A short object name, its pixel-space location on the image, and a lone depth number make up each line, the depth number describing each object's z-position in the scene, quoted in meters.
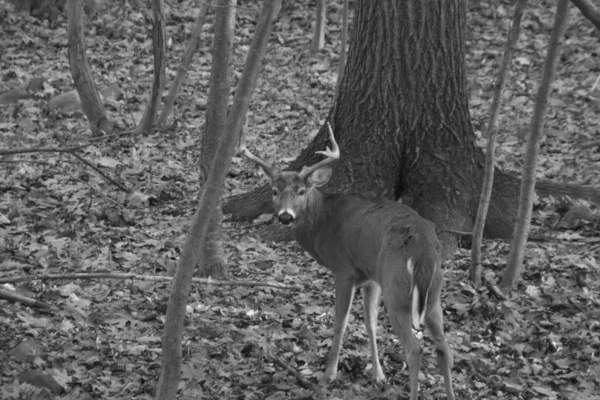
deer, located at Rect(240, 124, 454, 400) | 10.90
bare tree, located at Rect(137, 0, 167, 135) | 24.42
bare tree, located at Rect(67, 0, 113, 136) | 24.97
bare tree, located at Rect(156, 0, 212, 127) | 25.28
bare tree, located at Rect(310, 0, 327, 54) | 31.67
